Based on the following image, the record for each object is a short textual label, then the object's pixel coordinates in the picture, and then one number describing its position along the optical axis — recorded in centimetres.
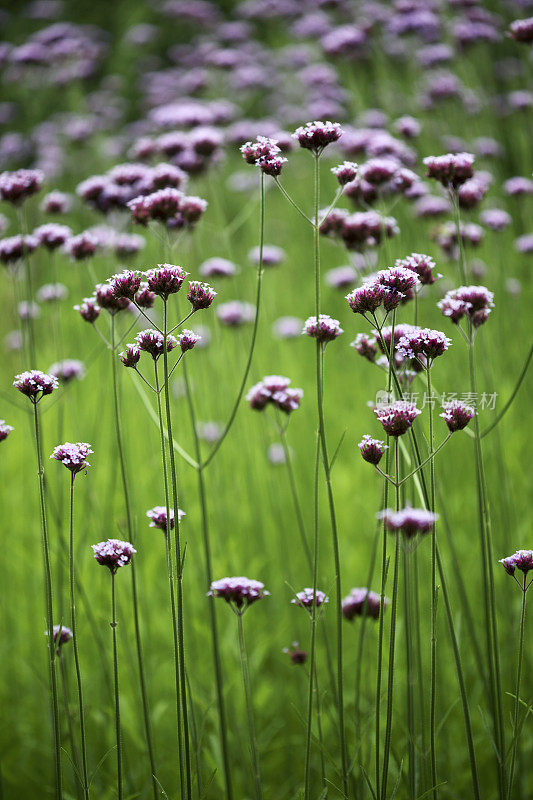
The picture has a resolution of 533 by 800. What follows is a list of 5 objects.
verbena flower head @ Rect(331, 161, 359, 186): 182
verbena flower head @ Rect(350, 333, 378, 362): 183
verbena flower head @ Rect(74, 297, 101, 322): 186
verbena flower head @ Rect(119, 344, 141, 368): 175
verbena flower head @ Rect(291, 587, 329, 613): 178
